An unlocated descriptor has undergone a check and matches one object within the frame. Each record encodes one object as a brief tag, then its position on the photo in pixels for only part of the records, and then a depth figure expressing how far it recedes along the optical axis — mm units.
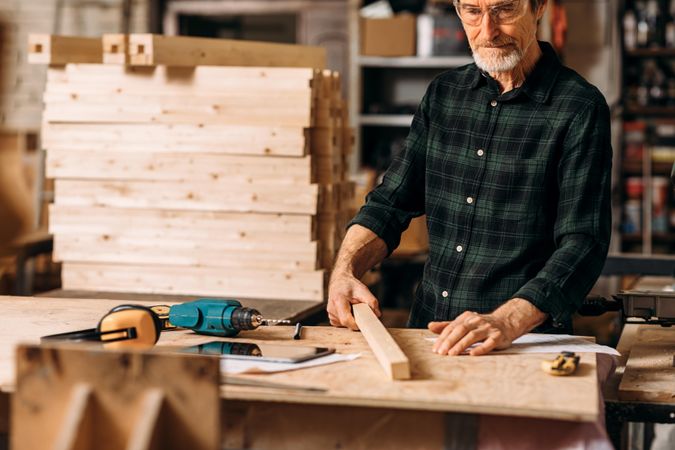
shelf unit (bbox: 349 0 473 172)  7832
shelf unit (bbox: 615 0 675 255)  8234
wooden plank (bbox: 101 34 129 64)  3943
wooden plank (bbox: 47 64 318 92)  3838
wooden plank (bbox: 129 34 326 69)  3926
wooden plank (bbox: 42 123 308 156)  3848
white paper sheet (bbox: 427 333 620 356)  2434
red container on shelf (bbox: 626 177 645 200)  8391
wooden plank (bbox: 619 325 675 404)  2486
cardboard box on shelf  7758
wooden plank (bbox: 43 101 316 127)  3846
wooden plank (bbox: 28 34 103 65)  4000
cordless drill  2547
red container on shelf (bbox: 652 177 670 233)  8305
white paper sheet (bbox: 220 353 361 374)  2178
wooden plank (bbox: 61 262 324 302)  3908
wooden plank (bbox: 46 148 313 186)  3871
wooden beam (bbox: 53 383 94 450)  1753
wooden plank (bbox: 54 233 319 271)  3914
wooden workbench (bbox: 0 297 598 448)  1975
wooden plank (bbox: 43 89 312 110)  3834
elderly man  2709
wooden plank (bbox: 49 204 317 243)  3906
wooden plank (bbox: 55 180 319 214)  3873
